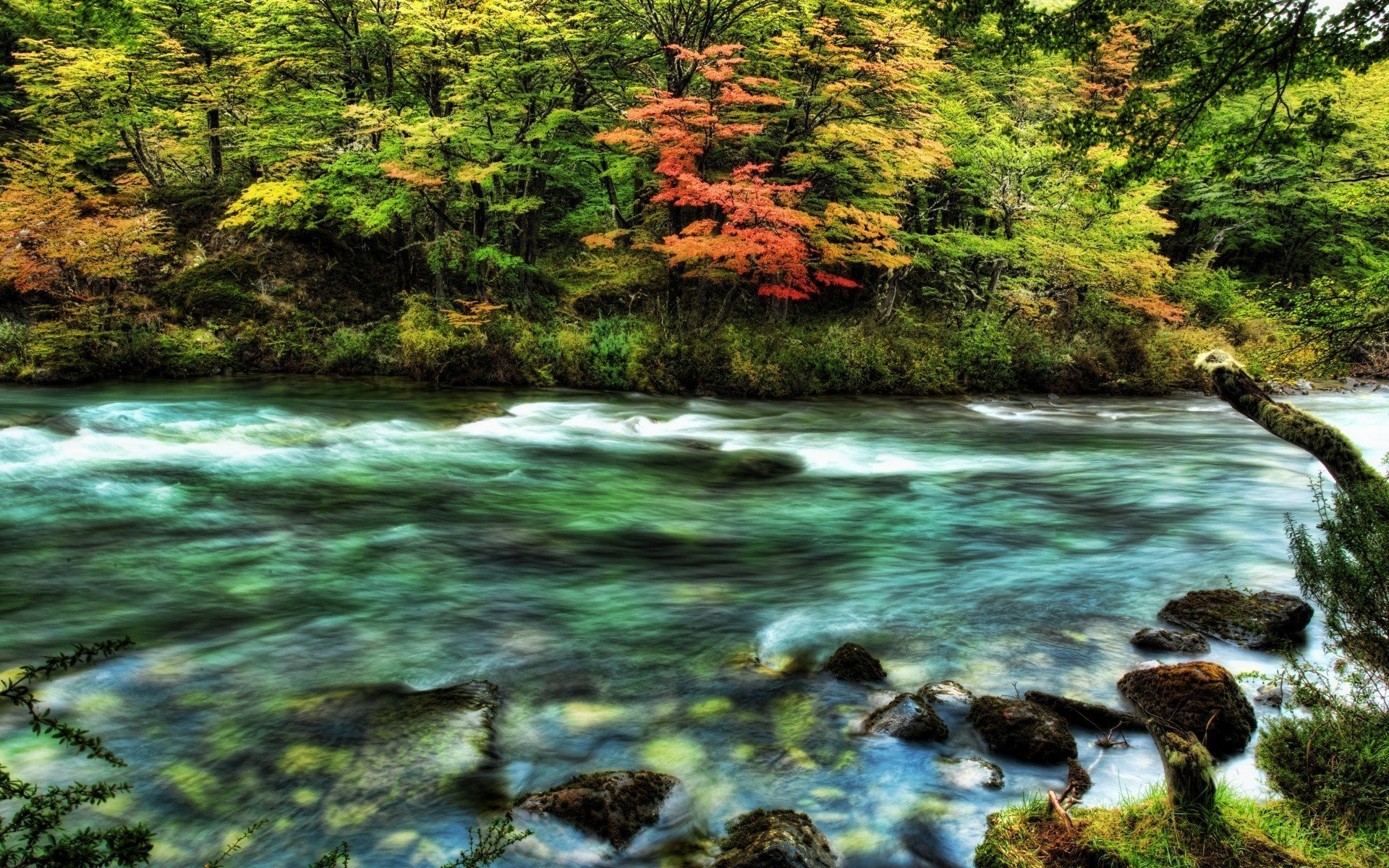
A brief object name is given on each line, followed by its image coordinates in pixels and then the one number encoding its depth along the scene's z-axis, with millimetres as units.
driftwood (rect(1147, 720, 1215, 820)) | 2775
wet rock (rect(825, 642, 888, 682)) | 4926
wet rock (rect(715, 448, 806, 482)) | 10992
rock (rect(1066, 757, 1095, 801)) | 3588
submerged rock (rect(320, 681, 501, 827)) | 3699
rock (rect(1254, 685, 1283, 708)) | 4359
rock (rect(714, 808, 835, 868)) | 3066
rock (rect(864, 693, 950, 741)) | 4191
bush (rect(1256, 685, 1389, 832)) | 2992
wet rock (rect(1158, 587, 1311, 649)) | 5223
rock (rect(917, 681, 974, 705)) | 4547
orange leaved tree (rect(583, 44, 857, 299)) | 14188
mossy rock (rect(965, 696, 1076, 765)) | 3979
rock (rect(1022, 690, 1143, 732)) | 4227
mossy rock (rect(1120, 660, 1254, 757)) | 3953
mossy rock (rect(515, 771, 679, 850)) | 3467
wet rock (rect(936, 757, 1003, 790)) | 3830
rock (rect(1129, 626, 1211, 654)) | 5180
